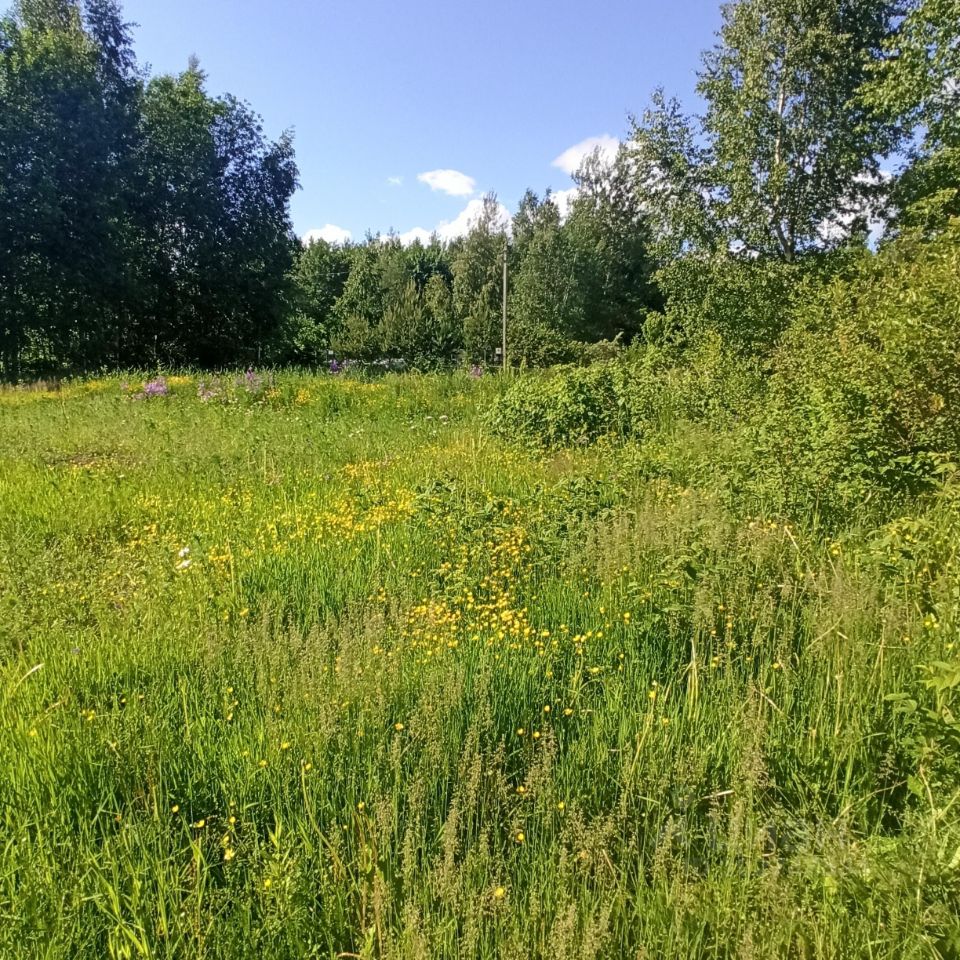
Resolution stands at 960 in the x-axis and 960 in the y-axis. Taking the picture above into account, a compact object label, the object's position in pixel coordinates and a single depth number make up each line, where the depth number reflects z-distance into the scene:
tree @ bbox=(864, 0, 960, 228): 10.91
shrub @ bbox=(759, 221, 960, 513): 4.41
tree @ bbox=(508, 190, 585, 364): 29.50
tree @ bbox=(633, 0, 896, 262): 13.24
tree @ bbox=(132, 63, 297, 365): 27.19
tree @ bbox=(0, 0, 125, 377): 20.45
